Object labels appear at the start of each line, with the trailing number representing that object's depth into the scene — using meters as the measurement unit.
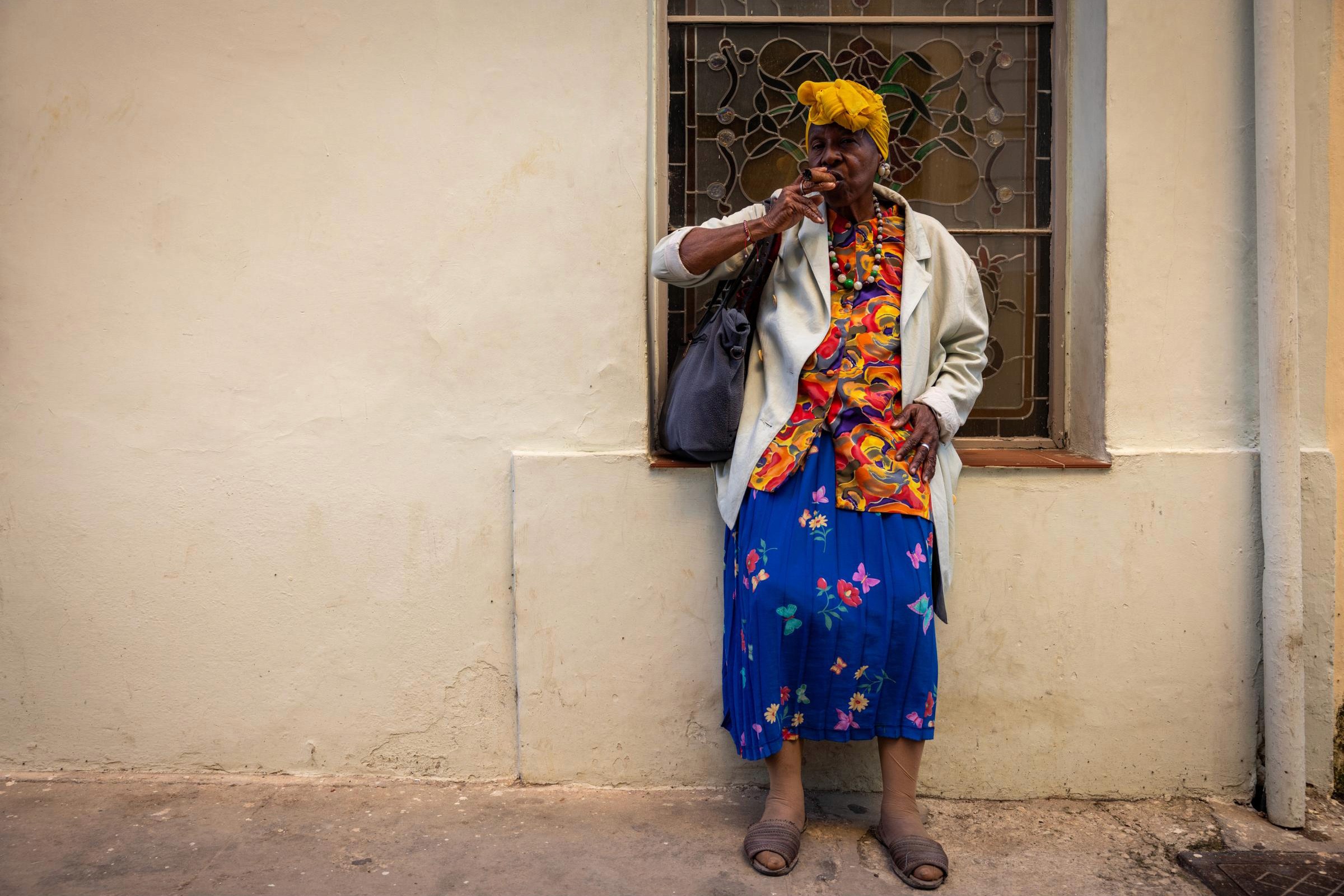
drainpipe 2.93
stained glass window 3.33
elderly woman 2.69
